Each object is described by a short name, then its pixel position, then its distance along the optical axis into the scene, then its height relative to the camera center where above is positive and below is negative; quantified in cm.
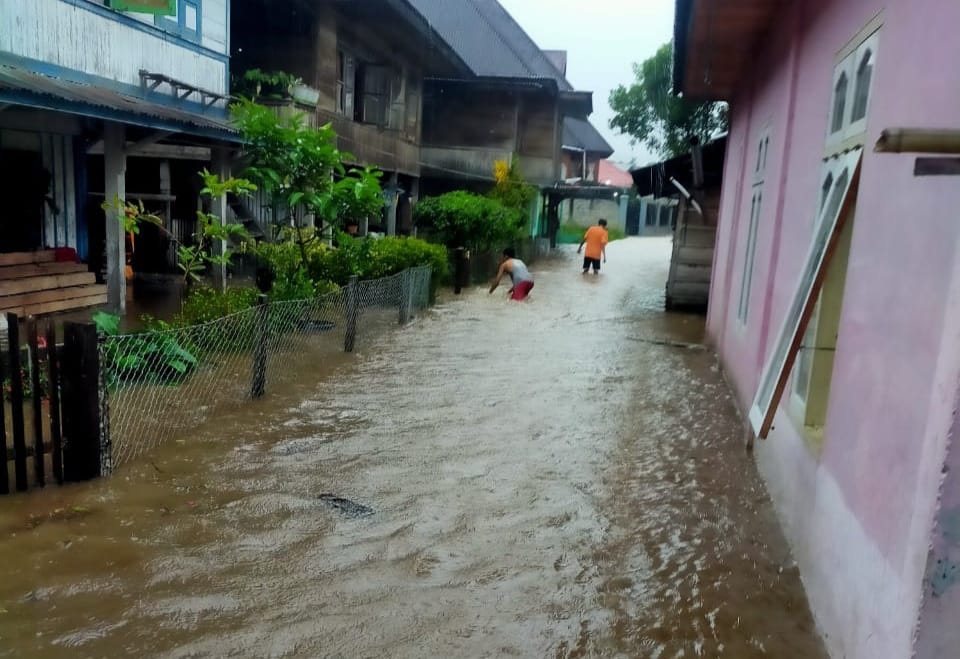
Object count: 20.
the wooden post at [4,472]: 463 -164
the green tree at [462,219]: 1844 -33
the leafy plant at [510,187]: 2534 +62
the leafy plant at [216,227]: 902 -40
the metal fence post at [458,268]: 1648 -126
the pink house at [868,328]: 238 -41
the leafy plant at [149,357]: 671 -144
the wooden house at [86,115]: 891 +77
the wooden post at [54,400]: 471 -125
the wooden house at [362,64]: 1611 +293
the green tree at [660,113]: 2736 +366
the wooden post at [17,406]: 462 -126
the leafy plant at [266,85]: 1420 +189
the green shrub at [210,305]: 862 -122
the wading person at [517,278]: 1577 -133
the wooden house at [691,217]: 1414 +1
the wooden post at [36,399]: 465 -122
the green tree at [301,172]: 1006 +29
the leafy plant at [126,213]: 884 -31
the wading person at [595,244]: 2277 -88
